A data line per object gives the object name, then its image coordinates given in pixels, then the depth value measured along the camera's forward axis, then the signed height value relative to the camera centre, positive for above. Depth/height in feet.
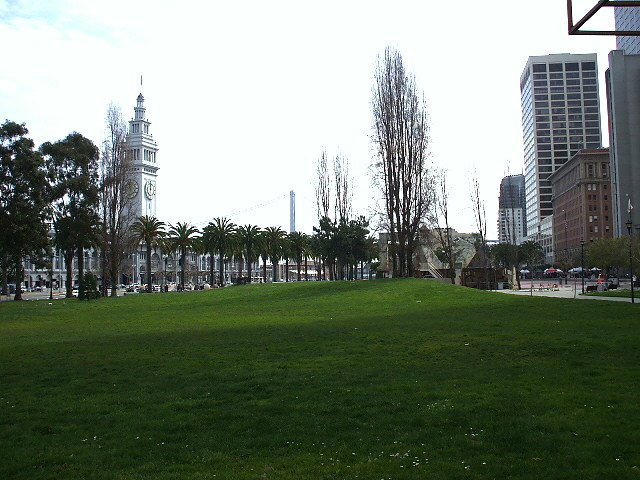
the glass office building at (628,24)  382.01 +162.20
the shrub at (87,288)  170.50 -3.53
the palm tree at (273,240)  303.89 +16.48
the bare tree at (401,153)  169.99 +33.62
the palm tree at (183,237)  256.71 +15.94
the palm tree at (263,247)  281.33 +12.03
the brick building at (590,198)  445.78 +51.77
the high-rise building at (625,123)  338.34 +82.20
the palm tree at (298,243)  314.76 +15.13
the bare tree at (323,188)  238.27 +33.40
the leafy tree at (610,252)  222.89 +5.21
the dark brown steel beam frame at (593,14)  38.14 +16.72
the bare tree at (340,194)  237.66 +30.83
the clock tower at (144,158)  588.91 +120.69
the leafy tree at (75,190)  190.29 +27.69
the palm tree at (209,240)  262.47 +14.84
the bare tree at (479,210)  217.15 +21.22
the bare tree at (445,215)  202.18 +18.84
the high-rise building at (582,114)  652.07 +167.50
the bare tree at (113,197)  199.11 +26.56
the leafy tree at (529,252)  438.40 +11.19
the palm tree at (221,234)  262.26 +17.24
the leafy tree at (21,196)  152.46 +21.65
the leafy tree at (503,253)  414.00 +10.06
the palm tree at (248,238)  276.82 +16.20
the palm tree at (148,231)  231.30 +17.28
